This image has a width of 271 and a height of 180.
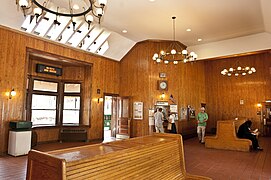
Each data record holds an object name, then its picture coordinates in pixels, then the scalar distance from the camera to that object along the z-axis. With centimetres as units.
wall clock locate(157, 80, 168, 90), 920
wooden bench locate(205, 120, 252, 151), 649
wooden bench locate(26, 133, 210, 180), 155
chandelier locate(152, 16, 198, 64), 951
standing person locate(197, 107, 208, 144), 808
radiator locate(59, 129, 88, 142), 837
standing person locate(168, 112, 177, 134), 777
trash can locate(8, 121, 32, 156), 572
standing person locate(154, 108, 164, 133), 788
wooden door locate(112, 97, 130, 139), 951
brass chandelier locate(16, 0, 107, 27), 357
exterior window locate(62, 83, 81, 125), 898
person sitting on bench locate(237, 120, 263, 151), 662
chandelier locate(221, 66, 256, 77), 905
